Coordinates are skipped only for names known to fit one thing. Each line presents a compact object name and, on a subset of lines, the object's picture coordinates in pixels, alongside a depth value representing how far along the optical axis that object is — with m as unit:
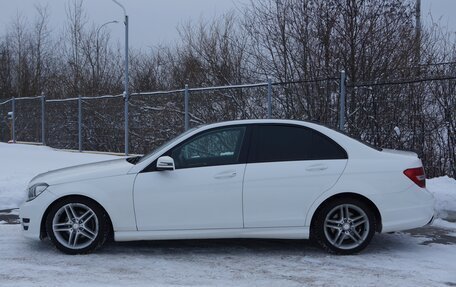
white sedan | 5.62
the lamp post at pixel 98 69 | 29.45
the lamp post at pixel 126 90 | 15.05
